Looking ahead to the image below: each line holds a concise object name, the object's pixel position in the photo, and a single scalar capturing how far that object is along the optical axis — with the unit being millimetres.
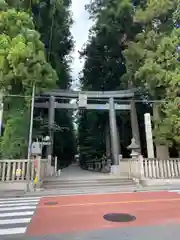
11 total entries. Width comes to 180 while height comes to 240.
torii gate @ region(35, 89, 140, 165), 19500
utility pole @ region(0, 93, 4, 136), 13002
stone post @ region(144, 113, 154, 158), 14141
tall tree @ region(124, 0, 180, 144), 13145
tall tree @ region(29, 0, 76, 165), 17725
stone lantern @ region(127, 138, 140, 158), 13020
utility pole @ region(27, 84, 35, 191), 10209
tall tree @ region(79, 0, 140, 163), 19766
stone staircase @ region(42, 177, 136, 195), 9969
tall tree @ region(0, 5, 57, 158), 11758
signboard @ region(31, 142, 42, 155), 11688
